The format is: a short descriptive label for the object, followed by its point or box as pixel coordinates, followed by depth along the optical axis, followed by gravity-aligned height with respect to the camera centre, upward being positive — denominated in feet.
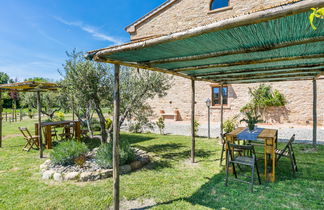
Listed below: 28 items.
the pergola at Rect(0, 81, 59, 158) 19.06 +2.19
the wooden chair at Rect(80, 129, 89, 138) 26.73 -4.25
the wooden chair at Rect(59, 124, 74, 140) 25.62 -4.04
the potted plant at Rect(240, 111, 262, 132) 14.53 -1.51
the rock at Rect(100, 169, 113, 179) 13.46 -5.13
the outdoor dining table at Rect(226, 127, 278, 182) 12.12 -2.42
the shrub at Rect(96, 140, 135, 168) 14.32 -4.08
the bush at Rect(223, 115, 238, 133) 25.77 -3.26
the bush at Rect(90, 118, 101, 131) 36.60 -4.41
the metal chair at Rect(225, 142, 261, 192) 10.90 -3.62
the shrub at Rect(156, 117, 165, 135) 33.62 -3.58
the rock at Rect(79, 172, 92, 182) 13.05 -5.17
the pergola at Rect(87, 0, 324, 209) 5.62 +2.58
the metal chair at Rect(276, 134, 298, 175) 12.73 -3.66
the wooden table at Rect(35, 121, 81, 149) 22.47 -3.30
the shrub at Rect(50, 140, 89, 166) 15.09 -4.13
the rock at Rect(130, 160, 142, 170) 15.11 -5.12
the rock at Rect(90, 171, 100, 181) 13.20 -5.22
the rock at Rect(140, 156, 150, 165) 16.27 -5.09
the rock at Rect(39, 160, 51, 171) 15.02 -5.10
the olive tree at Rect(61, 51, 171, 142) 16.40 +1.88
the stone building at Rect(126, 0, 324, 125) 35.99 +3.33
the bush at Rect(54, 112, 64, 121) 44.53 -3.27
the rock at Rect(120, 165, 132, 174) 14.33 -5.15
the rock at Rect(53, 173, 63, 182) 13.24 -5.27
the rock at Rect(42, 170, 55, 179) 13.70 -5.25
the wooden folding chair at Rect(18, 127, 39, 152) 21.92 -4.50
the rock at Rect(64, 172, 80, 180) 13.20 -5.19
